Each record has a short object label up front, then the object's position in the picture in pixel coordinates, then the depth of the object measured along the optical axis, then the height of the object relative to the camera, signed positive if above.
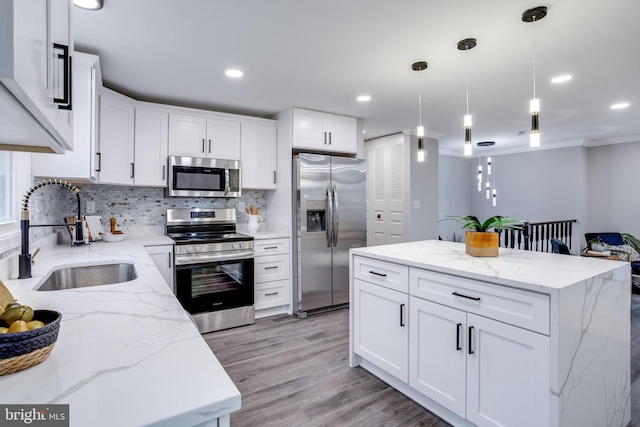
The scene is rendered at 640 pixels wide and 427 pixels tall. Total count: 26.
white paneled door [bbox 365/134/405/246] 5.12 +0.39
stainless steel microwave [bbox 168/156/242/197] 3.49 +0.40
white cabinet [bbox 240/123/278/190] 3.94 +0.69
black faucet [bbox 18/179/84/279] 1.64 -0.18
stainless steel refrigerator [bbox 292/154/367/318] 3.78 -0.12
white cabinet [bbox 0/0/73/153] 0.48 +0.25
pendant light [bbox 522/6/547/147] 1.90 +0.63
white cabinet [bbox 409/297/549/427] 1.50 -0.77
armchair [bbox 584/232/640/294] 5.60 -0.39
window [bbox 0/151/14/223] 1.91 +0.16
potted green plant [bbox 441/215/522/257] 2.15 -0.14
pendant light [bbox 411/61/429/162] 2.60 +0.65
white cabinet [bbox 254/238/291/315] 3.71 -0.67
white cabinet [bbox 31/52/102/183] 2.22 +0.51
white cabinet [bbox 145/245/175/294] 3.11 -0.41
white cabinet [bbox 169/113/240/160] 3.53 +0.84
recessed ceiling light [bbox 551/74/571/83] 2.94 +1.21
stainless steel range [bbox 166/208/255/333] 3.22 -0.60
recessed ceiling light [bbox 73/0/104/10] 1.81 +1.14
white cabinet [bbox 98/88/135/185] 3.00 +0.70
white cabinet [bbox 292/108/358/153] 3.88 +0.99
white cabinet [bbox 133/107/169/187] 3.33 +0.67
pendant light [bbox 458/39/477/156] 2.28 +0.64
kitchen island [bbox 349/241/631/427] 1.47 -0.62
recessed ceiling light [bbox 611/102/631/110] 3.80 +1.26
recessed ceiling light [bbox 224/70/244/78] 2.83 +1.20
